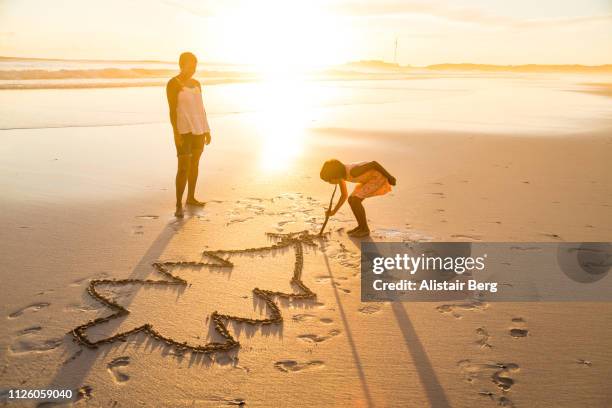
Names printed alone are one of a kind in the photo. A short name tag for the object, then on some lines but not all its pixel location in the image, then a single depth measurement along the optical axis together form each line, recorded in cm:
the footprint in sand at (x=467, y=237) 597
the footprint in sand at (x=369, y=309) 429
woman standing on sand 645
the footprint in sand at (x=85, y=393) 309
